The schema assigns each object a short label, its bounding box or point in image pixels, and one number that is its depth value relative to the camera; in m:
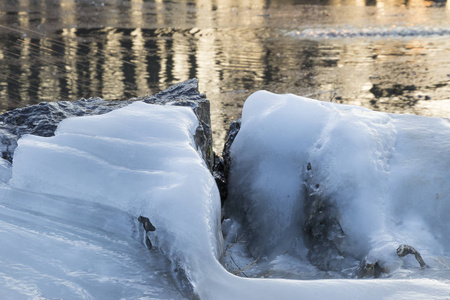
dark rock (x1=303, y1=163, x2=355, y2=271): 4.98
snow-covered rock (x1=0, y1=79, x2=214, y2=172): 5.54
